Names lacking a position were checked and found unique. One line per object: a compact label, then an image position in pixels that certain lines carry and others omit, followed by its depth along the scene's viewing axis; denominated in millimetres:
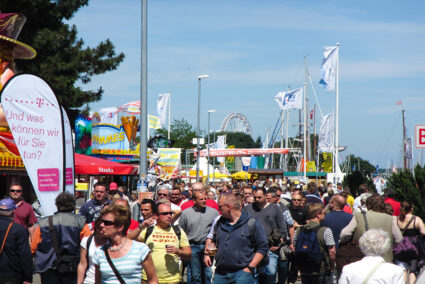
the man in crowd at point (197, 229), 10719
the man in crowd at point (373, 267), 5285
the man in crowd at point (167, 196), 10172
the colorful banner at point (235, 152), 75125
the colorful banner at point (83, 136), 32125
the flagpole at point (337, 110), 40984
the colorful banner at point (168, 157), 35688
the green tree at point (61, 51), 27359
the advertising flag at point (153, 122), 46062
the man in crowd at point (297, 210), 12375
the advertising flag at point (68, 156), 11352
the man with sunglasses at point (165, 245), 7711
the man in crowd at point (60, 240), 7977
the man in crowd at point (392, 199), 12344
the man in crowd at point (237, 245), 7965
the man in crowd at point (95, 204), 10789
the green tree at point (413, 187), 13867
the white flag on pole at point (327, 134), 43625
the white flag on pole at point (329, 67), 40531
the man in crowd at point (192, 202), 11381
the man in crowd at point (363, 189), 15977
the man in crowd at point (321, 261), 9391
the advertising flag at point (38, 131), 10727
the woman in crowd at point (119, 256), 5445
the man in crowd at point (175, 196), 12833
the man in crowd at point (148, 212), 8117
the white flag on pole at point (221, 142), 87769
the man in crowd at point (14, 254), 7367
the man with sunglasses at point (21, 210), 9852
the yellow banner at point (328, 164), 60531
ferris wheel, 150500
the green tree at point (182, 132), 112000
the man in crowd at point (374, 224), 8734
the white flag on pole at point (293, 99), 53031
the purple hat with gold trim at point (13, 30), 16234
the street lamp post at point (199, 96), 44547
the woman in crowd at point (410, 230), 9695
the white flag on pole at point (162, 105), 60594
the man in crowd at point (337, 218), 10242
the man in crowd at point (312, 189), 17062
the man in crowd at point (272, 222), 10789
